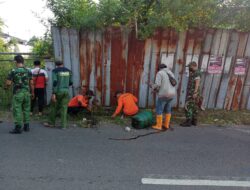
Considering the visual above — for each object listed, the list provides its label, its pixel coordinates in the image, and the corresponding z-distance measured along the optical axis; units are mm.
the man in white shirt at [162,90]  6426
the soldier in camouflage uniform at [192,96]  6746
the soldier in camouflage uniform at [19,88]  5836
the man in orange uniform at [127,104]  7191
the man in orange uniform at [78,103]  7152
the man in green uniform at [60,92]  6223
